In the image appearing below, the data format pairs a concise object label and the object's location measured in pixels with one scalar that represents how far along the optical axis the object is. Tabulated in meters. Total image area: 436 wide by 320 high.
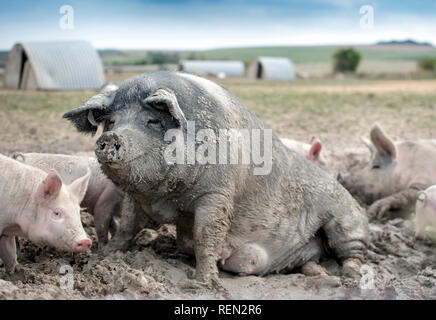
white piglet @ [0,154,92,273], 4.66
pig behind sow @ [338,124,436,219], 7.33
